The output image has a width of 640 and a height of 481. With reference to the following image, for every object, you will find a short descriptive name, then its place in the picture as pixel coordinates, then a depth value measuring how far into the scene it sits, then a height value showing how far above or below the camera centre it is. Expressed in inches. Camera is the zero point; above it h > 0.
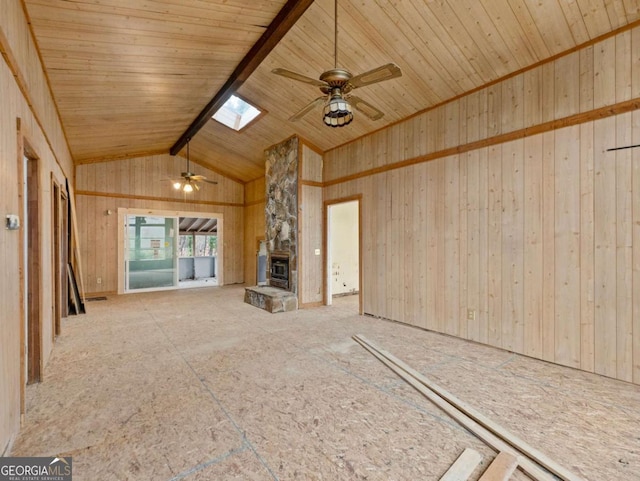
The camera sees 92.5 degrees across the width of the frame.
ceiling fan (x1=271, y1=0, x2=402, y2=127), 101.5 +54.1
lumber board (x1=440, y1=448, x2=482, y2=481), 68.8 -53.2
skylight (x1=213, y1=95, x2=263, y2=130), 248.7 +105.5
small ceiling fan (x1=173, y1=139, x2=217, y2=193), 281.9 +56.1
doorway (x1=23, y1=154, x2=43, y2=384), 115.0 -15.1
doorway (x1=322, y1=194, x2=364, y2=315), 259.1 -2.8
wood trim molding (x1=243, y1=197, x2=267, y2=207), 361.6 +45.0
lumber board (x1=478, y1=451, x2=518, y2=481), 67.7 -52.4
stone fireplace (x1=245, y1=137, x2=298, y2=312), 245.3 +7.0
